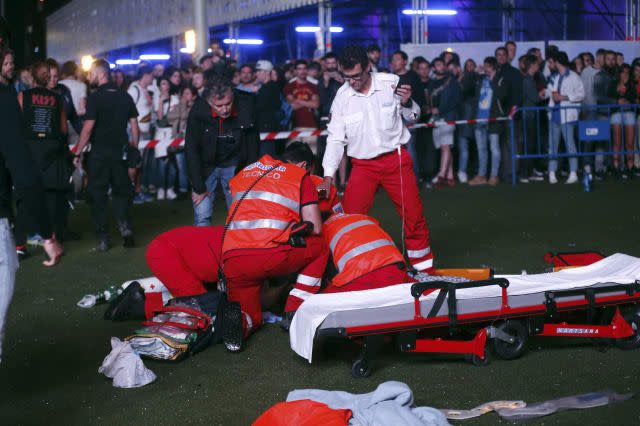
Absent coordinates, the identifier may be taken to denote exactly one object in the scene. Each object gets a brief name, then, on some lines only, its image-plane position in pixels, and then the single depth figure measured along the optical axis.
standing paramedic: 5.65
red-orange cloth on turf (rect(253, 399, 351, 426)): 3.12
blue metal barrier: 11.77
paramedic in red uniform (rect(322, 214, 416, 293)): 4.53
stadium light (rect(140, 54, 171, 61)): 31.75
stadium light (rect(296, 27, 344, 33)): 26.26
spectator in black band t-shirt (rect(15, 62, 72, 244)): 7.30
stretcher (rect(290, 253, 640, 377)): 3.96
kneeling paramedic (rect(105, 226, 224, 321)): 5.08
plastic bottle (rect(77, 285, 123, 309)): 5.59
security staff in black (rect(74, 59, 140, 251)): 7.50
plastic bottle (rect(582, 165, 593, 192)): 10.86
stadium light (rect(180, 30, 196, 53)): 19.45
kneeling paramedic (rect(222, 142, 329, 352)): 4.58
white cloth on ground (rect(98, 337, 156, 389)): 3.99
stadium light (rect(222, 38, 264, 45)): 29.30
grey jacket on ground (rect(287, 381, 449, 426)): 3.20
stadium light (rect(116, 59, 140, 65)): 32.94
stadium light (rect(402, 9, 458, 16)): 16.50
